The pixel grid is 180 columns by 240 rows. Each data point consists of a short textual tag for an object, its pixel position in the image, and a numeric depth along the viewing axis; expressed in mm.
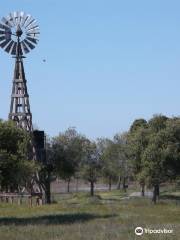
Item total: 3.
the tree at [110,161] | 87750
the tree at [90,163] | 97312
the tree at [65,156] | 78938
